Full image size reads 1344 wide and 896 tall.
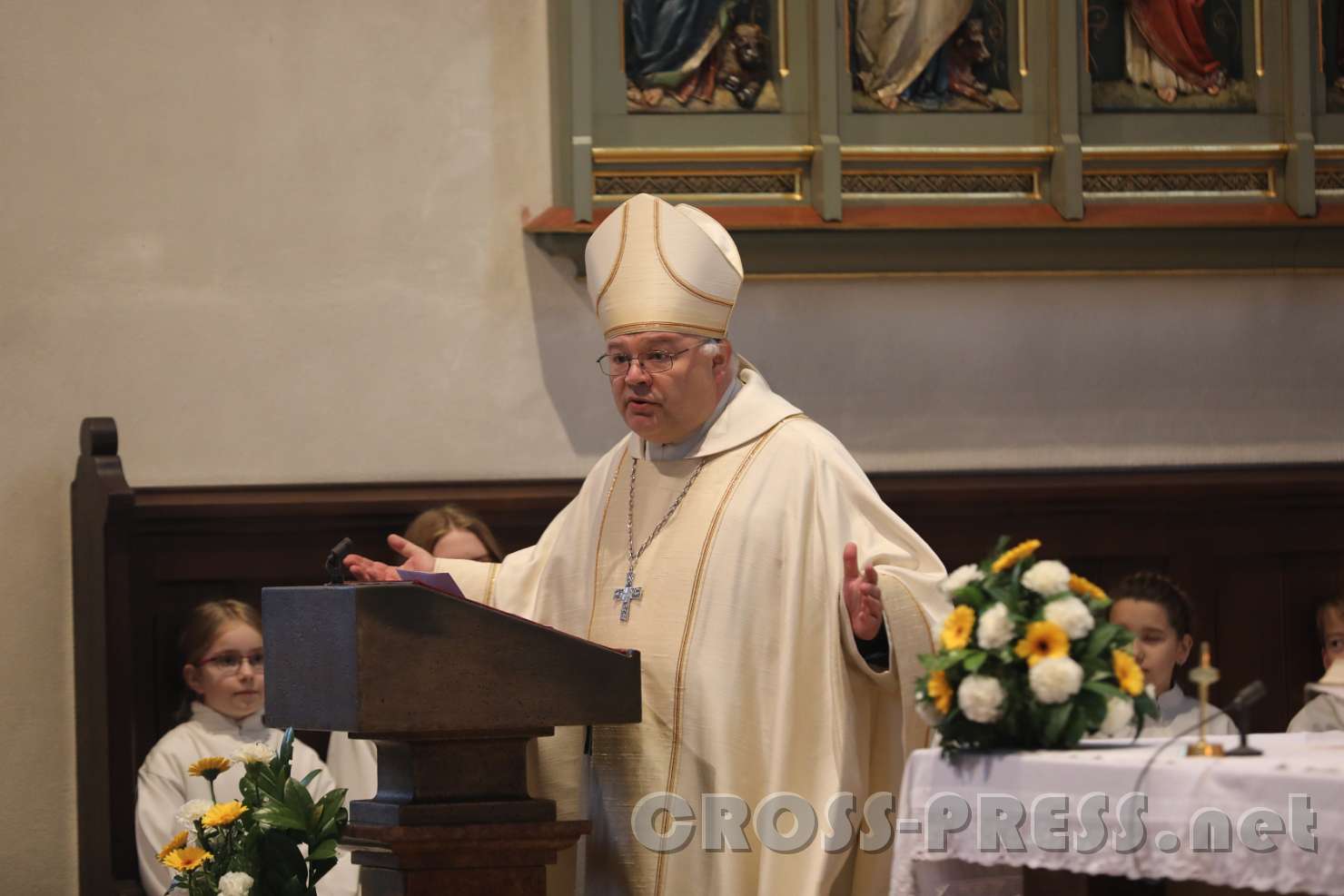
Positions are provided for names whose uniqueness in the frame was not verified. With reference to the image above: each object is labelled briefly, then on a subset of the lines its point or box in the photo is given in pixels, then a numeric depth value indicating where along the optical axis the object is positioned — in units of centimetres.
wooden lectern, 806
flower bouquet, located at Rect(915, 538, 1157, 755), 717
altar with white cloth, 637
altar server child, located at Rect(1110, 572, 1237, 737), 1165
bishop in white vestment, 948
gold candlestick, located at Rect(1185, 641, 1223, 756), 695
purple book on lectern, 888
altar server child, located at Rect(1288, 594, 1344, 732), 1163
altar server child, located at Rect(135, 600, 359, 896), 1180
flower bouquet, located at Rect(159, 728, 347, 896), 920
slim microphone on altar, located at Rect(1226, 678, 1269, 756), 684
